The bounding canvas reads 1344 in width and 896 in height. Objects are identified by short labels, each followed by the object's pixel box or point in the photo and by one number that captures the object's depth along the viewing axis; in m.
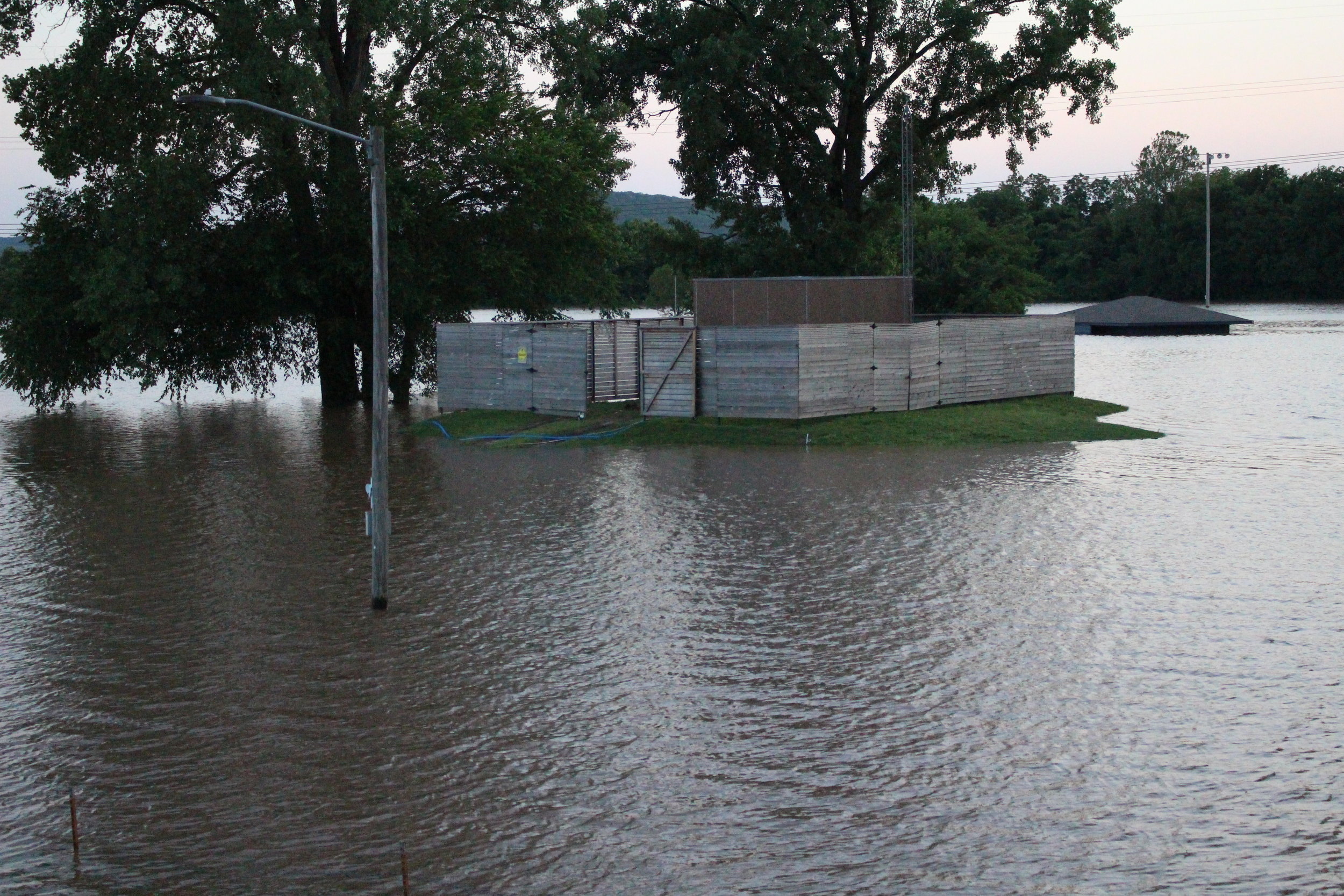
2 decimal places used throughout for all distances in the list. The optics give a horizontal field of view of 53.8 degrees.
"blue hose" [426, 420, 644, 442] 30.36
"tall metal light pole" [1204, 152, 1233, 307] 106.06
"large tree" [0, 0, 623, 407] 34.84
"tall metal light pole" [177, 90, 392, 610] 13.98
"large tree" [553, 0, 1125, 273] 45.16
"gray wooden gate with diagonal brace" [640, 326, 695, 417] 30.70
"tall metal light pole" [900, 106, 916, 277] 42.22
